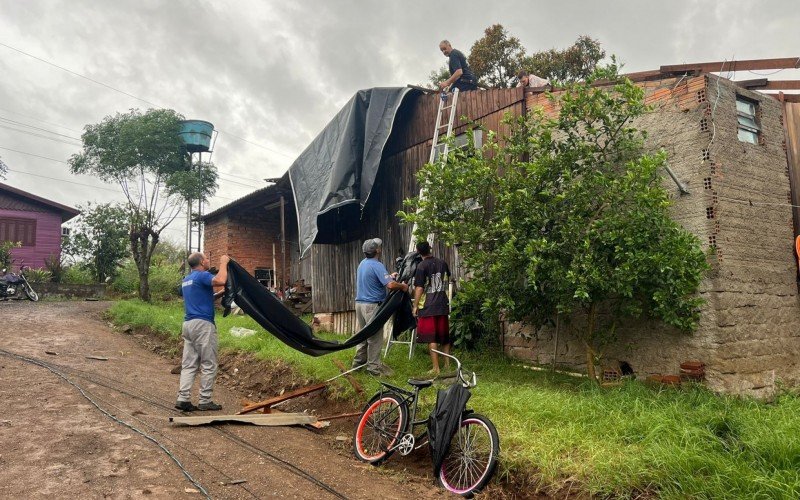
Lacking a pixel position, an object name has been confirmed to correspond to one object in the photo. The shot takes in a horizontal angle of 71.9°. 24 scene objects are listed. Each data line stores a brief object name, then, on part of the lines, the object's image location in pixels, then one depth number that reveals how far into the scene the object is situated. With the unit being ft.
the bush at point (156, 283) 66.44
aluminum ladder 29.12
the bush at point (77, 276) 67.77
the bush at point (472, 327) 26.00
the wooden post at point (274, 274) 53.92
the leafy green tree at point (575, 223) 18.56
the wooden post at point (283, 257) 45.29
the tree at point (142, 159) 62.18
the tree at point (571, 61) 56.39
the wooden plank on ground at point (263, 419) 17.94
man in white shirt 28.12
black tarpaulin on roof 31.17
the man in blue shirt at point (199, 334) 20.18
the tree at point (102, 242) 69.41
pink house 72.90
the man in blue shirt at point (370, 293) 22.48
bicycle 14.12
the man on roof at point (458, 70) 30.86
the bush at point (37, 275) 62.82
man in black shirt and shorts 22.70
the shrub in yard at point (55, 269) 64.95
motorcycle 55.32
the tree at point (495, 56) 59.31
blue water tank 67.77
